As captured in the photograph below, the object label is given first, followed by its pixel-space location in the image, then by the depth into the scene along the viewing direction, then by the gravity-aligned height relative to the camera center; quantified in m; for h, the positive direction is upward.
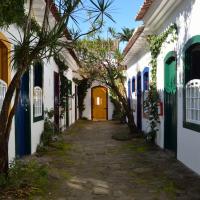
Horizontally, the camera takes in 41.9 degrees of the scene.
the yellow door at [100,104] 18.11 -0.20
